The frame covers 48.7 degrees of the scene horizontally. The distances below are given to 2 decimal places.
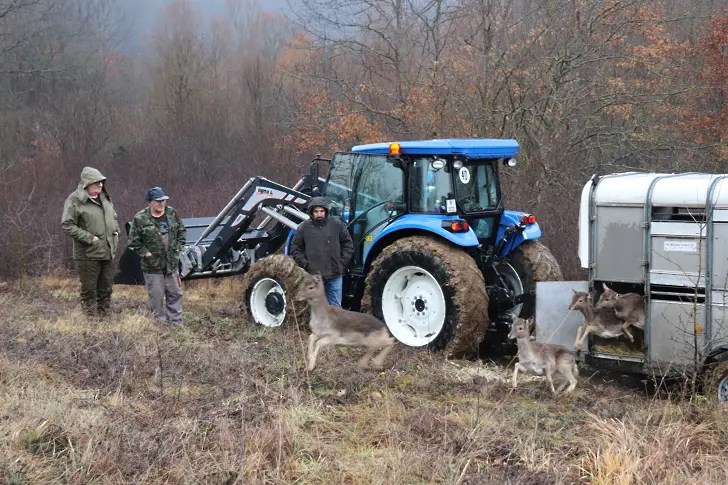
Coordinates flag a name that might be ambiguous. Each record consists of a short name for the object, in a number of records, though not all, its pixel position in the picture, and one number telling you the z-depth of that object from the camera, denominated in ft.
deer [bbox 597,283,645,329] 24.04
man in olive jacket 32.27
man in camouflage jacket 31.60
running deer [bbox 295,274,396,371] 25.61
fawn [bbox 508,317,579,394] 24.62
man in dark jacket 29.78
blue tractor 28.12
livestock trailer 22.00
